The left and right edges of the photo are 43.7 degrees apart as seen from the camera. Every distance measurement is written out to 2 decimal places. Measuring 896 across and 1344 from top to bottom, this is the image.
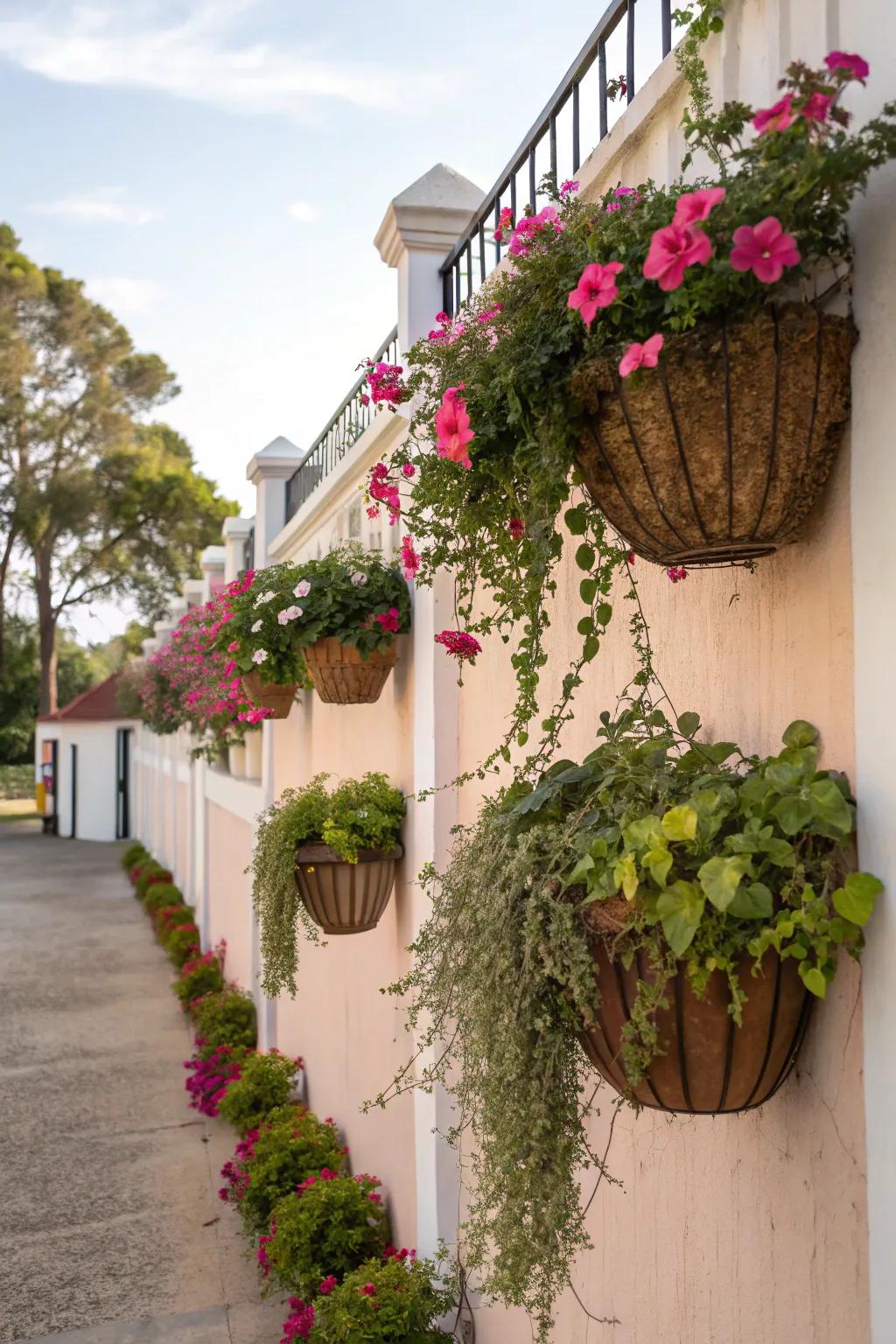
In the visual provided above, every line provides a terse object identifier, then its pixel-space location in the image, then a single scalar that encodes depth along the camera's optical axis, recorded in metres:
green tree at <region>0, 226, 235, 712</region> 27.00
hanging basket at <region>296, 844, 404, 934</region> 3.90
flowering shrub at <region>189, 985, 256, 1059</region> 7.52
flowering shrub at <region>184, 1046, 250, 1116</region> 6.84
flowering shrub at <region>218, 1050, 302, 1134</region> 6.05
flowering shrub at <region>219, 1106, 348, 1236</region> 4.94
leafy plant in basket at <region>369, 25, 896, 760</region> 1.34
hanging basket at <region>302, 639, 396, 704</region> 3.99
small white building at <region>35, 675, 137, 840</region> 25.41
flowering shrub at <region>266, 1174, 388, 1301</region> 4.20
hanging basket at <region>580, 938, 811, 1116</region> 1.44
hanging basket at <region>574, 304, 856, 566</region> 1.41
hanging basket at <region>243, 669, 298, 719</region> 4.75
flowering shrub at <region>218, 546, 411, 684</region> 3.93
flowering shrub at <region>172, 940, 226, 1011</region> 9.02
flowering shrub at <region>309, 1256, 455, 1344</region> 3.39
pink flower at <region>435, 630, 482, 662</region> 2.95
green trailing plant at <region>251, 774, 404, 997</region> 3.92
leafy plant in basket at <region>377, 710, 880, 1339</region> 1.38
